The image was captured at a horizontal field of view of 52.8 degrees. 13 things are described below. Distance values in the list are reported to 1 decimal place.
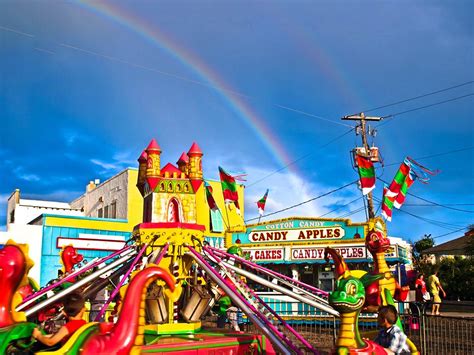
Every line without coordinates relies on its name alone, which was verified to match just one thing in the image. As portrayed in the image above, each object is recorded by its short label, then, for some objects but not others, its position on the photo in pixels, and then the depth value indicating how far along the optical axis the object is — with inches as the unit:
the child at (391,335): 227.0
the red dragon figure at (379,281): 382.8
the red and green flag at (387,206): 647.8
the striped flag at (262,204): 821.2
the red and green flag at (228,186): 730.2
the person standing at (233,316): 537.6
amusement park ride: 204.2
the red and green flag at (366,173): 665.6
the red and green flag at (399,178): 641.6
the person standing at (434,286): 670.5
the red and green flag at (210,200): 804.6
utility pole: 855.1
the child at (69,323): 202.8
